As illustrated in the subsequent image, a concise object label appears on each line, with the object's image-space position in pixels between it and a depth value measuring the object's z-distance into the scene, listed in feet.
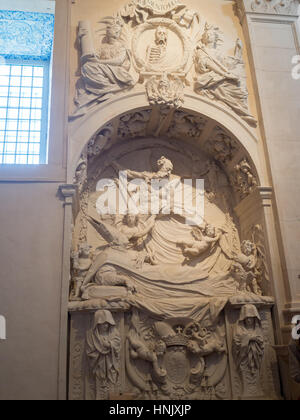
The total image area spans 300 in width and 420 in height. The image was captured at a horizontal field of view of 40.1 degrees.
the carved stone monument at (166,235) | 22.44
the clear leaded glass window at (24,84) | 30.01
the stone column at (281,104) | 24.38
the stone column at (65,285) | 20.30
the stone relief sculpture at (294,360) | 20.07
